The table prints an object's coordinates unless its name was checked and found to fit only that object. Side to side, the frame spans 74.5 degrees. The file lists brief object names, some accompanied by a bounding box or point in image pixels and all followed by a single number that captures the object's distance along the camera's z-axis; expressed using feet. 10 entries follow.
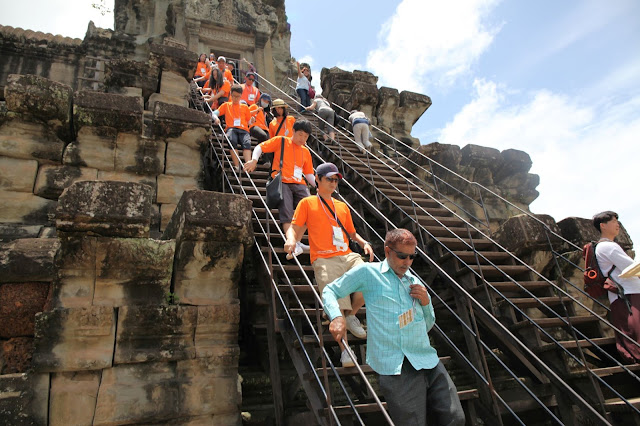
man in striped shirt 8.28
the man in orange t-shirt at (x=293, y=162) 17.13
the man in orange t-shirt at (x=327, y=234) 12.56
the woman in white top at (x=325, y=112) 31.56
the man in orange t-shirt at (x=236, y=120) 23.04
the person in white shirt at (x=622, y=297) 13.44
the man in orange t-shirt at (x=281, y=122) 21.65
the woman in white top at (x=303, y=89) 36.40
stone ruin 10.85
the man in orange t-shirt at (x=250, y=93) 32.35
